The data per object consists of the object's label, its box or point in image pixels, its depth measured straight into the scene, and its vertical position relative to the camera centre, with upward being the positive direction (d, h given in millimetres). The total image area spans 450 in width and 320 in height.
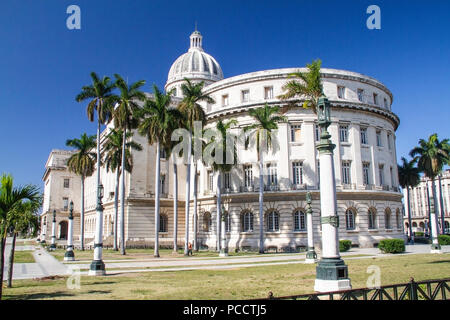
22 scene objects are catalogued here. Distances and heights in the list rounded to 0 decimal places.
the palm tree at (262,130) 41469 +9443
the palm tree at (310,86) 24641 +8234
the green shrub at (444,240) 45469 -2904
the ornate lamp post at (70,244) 31875 -1735
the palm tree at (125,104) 42000 +12674
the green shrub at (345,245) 38972 -2784
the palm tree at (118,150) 48844 +9090
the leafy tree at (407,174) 66500 +6999
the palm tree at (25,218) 13727 +233
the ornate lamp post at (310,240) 27031 -1589
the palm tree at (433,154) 59625 +9239
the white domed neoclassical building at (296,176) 44344 +5125
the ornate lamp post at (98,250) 20250 -1444
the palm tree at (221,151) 41859 +7361
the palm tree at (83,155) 53438 +9324
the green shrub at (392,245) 35031 -2595
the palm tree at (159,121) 38781 +9893
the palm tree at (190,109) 39844 +11311
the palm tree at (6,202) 13375 +787
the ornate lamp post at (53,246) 50406 -2864
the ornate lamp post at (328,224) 13117 -224
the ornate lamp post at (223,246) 36591 -2448
